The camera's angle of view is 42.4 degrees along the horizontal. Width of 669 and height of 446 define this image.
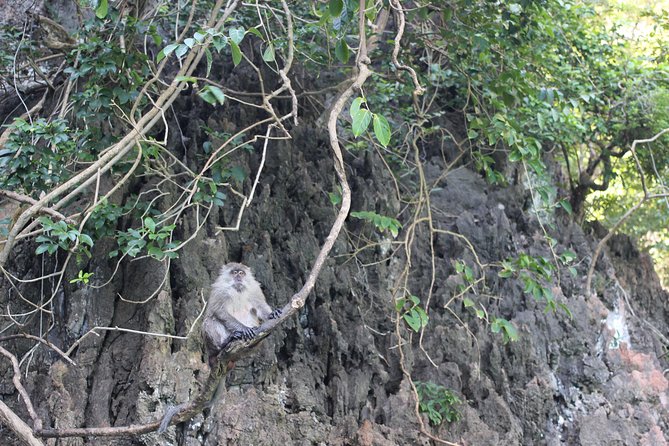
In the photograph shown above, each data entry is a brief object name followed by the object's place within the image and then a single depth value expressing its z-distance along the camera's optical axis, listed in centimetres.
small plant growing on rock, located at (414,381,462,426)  855
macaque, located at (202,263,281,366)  648
